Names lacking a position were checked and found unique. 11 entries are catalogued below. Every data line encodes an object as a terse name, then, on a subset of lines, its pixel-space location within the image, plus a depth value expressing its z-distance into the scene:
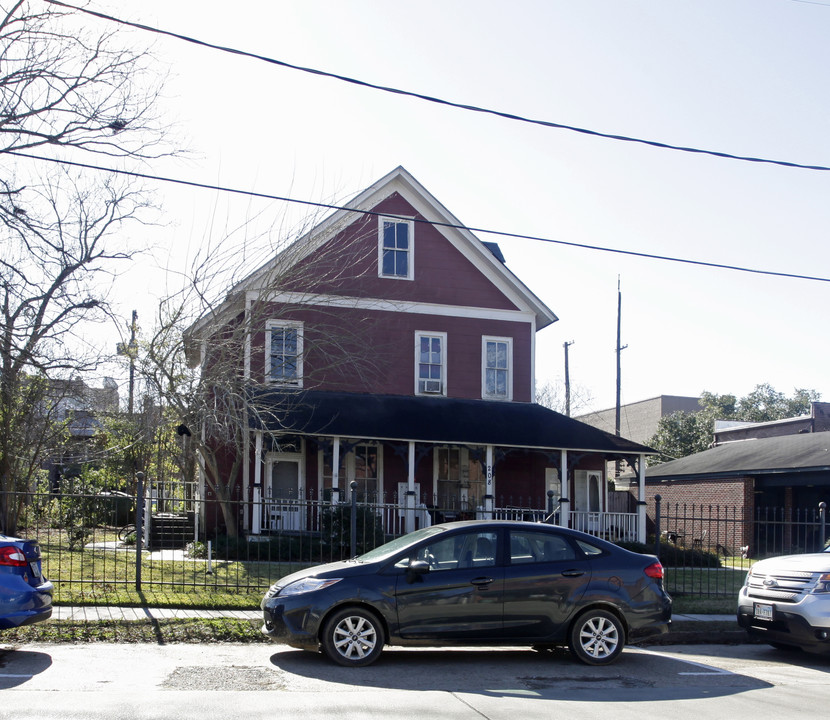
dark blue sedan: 9.10
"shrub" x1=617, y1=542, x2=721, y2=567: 21.75
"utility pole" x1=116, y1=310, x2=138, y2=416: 20.23
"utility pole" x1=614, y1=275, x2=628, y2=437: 41.09
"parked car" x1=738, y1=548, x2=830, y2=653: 10.45
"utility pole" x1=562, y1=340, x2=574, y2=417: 47.12
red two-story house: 21.95
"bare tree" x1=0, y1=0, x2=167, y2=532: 16.06
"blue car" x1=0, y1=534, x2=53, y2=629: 8.68
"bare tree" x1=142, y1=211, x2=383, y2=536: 19.55
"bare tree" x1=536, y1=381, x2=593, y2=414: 61.81
